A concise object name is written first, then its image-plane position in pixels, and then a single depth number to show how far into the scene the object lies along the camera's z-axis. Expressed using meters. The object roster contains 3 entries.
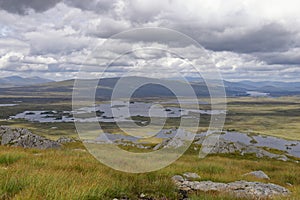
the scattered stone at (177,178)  10.53
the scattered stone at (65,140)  57.33
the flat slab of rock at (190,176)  11.32
